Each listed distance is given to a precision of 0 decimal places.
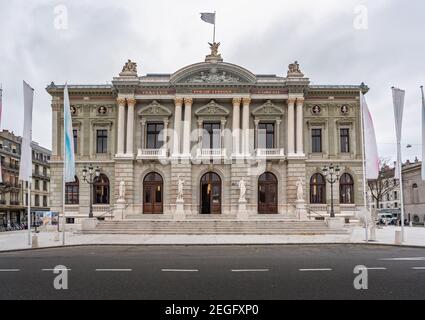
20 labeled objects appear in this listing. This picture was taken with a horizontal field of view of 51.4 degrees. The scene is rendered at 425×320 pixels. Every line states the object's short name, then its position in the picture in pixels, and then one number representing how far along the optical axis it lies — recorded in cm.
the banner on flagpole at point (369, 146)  2438
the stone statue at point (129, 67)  4091
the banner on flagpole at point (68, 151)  2489
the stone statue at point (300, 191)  3819
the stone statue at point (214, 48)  4167
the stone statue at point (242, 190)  3766
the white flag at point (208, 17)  3969
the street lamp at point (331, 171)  3384
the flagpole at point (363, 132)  2563
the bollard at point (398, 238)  2347
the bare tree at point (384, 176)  6556
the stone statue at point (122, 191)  3844
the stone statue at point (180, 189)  3766
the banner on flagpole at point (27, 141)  2356
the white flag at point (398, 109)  2494
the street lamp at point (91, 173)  3351
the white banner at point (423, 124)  2464
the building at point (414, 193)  6369
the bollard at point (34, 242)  2310
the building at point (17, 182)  6769
